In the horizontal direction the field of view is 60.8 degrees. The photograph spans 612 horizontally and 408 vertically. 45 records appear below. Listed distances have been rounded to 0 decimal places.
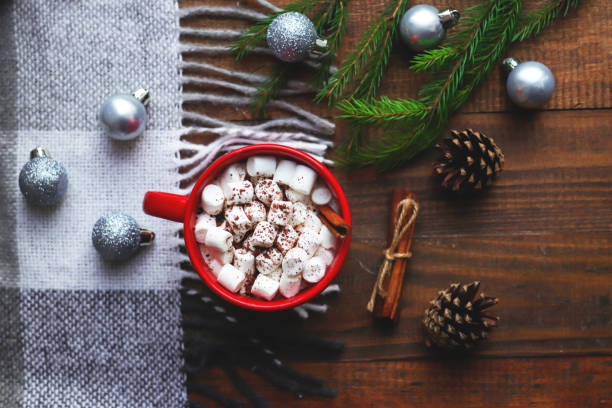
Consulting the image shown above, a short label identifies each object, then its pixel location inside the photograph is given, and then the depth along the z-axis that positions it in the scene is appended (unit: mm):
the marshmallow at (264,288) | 791
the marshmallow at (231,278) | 785
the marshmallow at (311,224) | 817
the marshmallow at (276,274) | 814
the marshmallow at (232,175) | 822
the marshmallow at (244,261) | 805
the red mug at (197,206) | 785
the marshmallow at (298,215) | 813
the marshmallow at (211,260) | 811
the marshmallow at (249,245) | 819
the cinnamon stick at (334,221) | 787
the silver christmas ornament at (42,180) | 877
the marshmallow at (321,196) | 821
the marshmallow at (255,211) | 815
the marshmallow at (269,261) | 806
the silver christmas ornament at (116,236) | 872
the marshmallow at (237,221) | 808
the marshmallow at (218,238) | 783
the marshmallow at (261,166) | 814
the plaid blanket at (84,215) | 935
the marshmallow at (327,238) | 811
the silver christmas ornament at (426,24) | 860
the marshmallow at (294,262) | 785
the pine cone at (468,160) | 857
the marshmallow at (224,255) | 805
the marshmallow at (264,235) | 807
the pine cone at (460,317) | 851
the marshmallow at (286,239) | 810
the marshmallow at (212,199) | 799
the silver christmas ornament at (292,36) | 846
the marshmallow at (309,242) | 799
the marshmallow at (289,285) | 797
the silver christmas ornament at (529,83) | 869
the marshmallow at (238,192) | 813
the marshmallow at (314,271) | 788
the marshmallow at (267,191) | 816
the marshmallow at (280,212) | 805
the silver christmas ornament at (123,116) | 868
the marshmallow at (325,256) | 812
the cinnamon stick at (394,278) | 908
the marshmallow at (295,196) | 824
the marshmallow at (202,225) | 801
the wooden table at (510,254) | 925
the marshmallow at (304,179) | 806
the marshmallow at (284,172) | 819
